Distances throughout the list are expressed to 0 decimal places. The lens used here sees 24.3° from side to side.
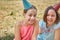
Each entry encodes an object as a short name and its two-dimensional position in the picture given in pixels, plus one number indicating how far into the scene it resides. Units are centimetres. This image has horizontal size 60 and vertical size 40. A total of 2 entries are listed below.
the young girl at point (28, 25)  136
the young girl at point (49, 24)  137
